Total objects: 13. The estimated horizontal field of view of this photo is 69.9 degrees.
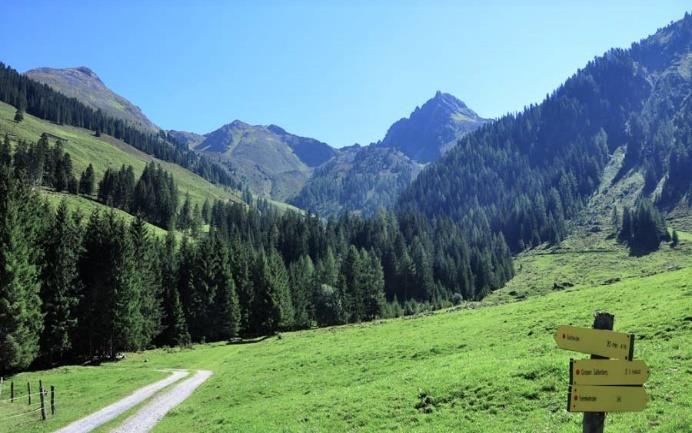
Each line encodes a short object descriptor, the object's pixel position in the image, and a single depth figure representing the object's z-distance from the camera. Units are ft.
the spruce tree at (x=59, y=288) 217.15
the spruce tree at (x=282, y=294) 342.44
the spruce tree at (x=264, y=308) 339.36
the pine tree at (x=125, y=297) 239.09
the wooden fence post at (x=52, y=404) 110.32
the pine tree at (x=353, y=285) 391.45
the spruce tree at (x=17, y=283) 180.96
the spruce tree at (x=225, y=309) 319.68
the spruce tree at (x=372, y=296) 415.03
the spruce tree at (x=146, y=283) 265.75
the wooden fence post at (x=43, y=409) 105.70
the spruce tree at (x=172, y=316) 296.71
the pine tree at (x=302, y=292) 367.66
